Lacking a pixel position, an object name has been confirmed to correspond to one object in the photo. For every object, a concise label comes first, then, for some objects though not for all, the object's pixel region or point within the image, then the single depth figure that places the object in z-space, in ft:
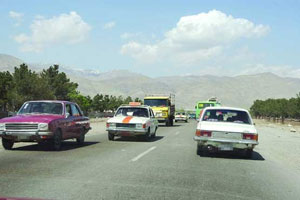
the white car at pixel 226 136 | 40.01
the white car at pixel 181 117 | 179.01
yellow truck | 111.86
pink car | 41.65
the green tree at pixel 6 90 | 196.03
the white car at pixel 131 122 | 58.08
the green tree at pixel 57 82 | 253.03
